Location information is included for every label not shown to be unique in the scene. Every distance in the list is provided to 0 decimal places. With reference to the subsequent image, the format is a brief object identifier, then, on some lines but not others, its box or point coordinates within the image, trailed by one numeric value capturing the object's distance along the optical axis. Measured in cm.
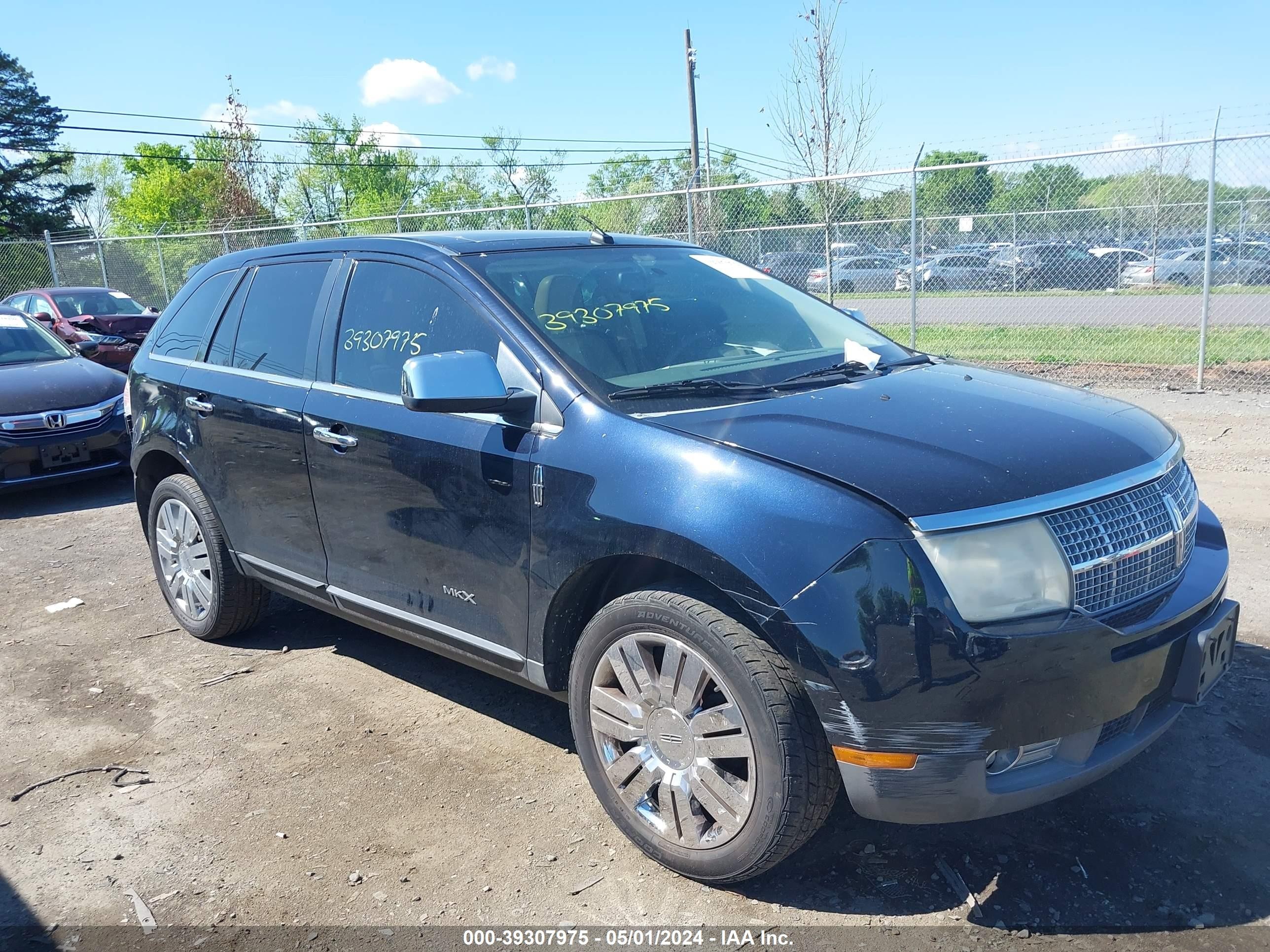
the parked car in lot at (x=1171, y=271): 1642
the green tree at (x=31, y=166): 4366
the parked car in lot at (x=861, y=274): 1689
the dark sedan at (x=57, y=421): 778
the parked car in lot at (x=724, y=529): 238
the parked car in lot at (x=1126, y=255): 1661
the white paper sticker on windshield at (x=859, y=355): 359
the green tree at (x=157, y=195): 5653
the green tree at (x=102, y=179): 6397
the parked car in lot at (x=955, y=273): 1664
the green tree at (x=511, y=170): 5547
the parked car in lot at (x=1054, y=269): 1684
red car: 1434
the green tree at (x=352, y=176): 6216
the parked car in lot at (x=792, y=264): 1579
